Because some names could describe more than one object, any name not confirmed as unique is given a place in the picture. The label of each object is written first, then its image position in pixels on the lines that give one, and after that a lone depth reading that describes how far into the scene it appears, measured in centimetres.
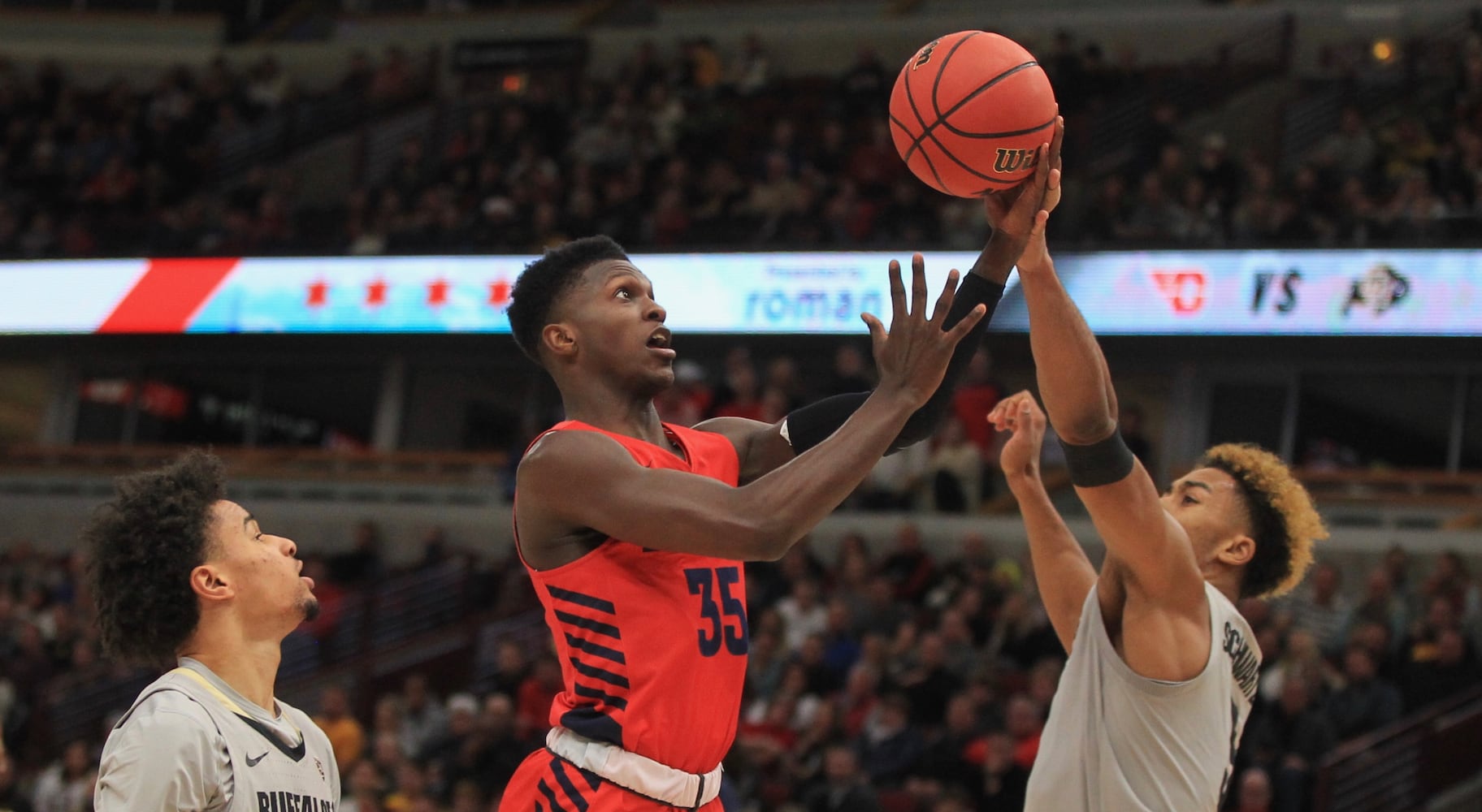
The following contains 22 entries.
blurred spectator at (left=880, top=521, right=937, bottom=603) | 1251
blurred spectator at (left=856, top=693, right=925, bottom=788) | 1003
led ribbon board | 1328
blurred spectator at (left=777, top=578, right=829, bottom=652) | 1210
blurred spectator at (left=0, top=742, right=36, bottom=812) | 1192
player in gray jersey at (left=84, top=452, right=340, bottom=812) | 333
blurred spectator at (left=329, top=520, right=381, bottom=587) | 1616
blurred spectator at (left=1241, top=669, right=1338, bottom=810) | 915
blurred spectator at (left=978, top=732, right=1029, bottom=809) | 914
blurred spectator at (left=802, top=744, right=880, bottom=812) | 926
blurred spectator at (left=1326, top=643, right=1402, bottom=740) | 963
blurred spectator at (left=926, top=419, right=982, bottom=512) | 1405
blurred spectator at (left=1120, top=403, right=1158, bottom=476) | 1323
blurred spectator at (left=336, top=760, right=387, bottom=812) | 1047
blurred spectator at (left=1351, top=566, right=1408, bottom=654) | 1076
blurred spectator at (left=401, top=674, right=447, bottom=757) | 1220
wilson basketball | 372
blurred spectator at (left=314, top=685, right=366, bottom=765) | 1193
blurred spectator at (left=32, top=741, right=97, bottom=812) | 1194
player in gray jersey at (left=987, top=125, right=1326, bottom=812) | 376
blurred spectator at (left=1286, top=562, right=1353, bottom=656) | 1097
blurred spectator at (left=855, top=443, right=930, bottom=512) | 1432
